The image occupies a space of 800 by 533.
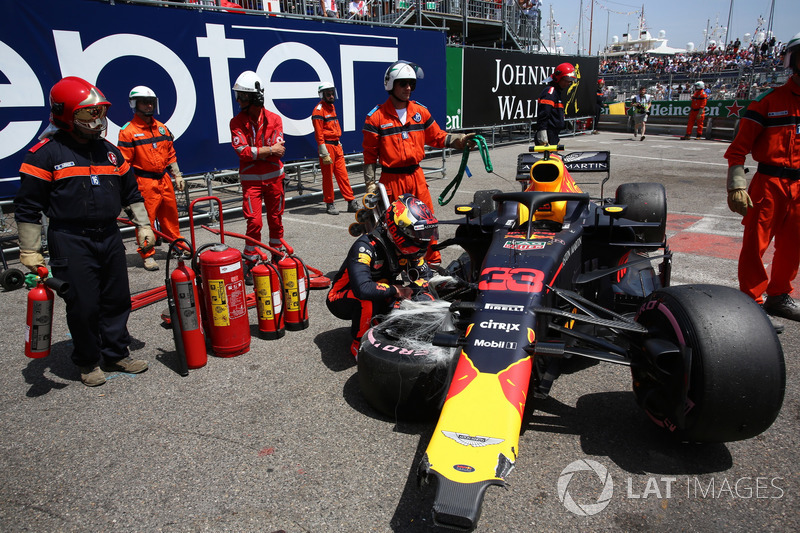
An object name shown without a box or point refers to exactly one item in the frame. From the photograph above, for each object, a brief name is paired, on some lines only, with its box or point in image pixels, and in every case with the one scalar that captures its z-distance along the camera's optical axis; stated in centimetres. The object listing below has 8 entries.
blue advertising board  700
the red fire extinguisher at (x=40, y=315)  354
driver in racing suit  381
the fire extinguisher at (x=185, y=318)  397
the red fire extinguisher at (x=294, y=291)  462
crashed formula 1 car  246
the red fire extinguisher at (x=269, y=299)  450
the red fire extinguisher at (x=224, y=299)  418
